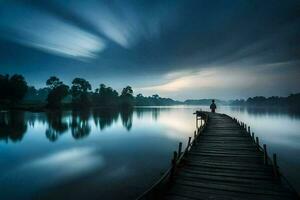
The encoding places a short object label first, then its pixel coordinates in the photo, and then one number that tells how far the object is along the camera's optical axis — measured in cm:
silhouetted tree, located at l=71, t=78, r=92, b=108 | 10870
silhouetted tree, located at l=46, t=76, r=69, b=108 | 9330
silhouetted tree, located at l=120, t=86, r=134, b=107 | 15358
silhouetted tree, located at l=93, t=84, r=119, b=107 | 14385
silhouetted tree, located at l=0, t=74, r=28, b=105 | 8856
